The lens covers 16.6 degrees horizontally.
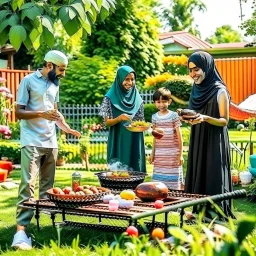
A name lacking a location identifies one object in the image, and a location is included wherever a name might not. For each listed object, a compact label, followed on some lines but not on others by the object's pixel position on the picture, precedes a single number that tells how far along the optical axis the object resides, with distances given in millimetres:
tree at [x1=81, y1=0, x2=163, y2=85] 27908
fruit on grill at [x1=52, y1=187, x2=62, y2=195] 7423
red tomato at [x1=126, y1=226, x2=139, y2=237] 4739
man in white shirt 7507
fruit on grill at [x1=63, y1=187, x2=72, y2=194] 7507
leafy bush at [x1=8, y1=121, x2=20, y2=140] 20411
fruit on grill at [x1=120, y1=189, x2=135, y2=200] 7402
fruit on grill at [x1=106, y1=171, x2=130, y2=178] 8504
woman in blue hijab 9338
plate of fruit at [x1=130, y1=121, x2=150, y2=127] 9018
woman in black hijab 7837
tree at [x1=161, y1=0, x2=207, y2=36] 75164
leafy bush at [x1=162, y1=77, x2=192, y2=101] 26460
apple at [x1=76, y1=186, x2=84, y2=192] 7631
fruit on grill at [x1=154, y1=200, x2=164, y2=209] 6993
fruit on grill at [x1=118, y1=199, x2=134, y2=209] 7119
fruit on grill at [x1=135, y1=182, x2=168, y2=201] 7365
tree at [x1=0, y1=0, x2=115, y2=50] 3727
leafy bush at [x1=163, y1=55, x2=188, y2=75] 30573
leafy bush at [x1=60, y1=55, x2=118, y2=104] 24635
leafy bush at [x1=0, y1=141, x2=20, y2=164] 16997
